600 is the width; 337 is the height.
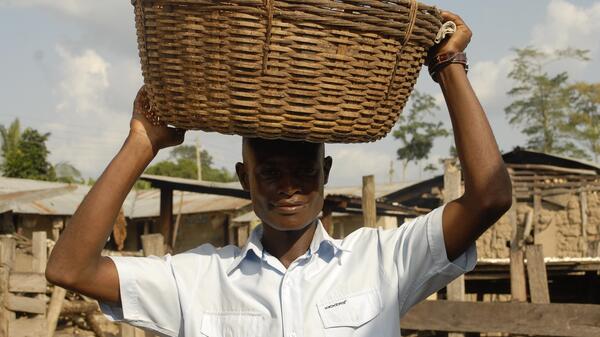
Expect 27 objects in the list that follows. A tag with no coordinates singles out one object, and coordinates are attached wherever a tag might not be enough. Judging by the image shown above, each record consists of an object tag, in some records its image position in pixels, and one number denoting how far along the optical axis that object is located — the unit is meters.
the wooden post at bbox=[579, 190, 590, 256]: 14.77
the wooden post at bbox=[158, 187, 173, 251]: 11.66
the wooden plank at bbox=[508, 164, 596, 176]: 15.13
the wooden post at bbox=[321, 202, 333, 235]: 9.96
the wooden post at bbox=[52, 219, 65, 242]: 18.59
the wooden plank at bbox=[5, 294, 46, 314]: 7.90
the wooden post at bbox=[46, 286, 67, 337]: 8.64
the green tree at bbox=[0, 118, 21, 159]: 25.03
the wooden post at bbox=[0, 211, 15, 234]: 17.17
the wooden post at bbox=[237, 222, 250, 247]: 9.79
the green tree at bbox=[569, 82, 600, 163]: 29.39
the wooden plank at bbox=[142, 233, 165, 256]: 5.24
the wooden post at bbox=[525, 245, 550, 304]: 6.21
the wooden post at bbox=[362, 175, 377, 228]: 7.47
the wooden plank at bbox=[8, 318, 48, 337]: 7.91
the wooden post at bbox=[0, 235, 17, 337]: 7.87
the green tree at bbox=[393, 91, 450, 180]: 32.25
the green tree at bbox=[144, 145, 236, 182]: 33.81
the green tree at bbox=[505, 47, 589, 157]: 30.00
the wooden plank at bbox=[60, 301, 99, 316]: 10.57
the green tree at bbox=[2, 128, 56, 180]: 23.61
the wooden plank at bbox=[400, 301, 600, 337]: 5.77
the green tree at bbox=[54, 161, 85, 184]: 26.35
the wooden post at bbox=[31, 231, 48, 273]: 9.18
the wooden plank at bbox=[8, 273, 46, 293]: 7.96
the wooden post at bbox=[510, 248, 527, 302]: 6.90
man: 2.05
